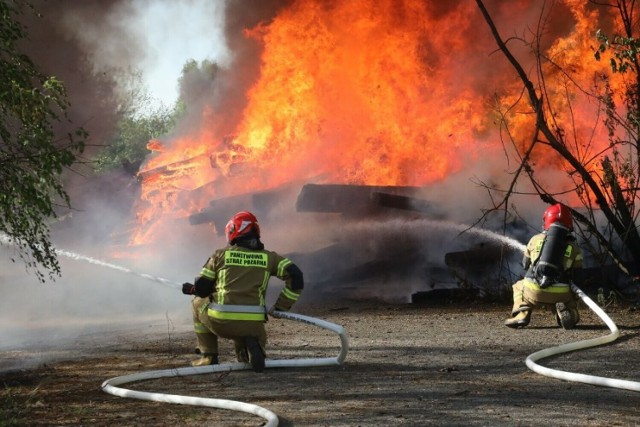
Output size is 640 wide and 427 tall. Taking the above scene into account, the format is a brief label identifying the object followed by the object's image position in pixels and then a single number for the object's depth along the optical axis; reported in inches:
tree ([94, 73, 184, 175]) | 2263.8
